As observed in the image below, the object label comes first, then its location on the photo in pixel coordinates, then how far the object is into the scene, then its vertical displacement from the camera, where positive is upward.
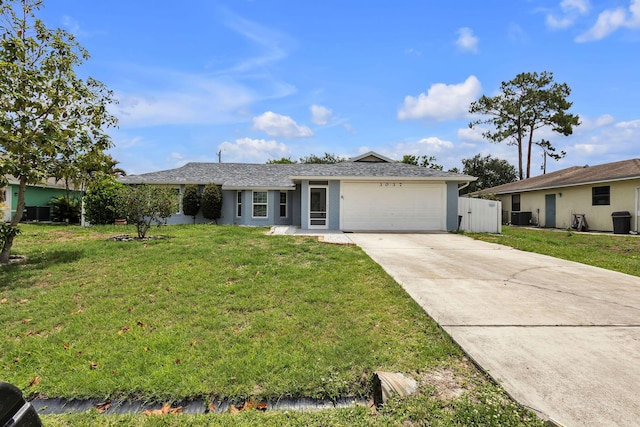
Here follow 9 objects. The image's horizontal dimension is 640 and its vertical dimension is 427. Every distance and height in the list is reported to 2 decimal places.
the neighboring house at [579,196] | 15.81 +1.18
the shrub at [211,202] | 17.28 +0.66
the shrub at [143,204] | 9.91 +0.31
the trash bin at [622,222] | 15.28 -0.26
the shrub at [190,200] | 17.44 +0.77
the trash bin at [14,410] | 1.18 -0.75
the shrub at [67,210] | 17.73 +0.21
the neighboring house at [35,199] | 19.30 +0.97
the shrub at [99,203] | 15.05 +0.51
